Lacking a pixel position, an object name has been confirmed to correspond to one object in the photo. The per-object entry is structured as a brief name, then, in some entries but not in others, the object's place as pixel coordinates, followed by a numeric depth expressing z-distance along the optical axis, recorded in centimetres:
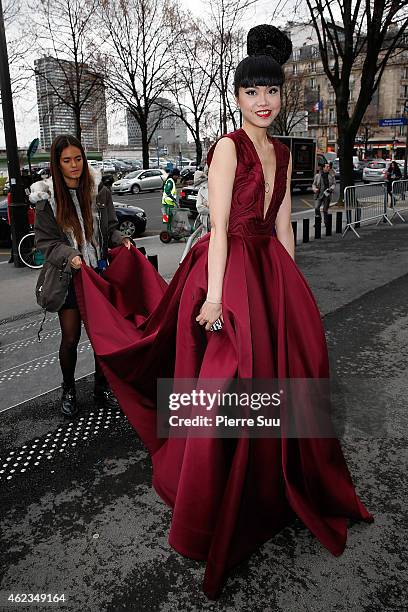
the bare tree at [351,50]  1449
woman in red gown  216
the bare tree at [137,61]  2970
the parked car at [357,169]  3956
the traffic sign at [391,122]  3027
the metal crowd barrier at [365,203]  1216
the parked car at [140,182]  2978
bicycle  912
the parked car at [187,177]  3723
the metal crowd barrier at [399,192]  1459
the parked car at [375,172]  3772
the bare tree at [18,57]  2538
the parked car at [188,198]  1747
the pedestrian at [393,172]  2283
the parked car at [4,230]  1215
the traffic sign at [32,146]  1150
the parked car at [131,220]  1319
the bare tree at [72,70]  2729
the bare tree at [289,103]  4825
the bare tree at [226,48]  3098
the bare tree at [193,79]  3222
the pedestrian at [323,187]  1488
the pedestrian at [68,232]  326
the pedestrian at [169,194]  1152
